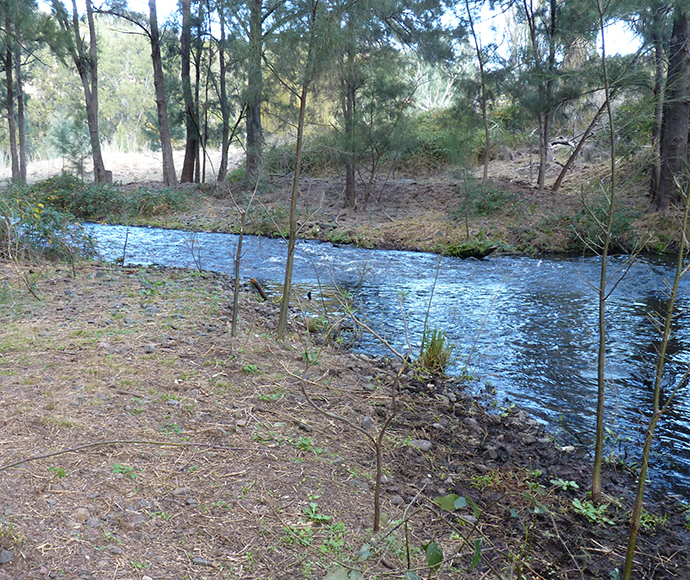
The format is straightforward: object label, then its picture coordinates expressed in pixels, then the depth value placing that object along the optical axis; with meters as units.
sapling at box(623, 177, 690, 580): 1.81
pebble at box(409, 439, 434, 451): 3.13
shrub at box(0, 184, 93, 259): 6.06
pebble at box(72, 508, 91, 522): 1.98
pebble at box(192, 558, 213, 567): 1.90
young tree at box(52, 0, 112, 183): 16.36
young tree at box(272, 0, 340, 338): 3.89
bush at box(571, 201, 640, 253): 10.47
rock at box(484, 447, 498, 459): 3.15
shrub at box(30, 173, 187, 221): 15.02
